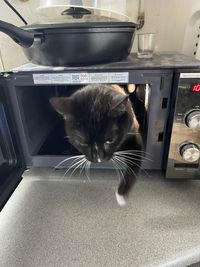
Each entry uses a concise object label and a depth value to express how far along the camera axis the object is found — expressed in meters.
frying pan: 0.41
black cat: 0.56
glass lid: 0.52
